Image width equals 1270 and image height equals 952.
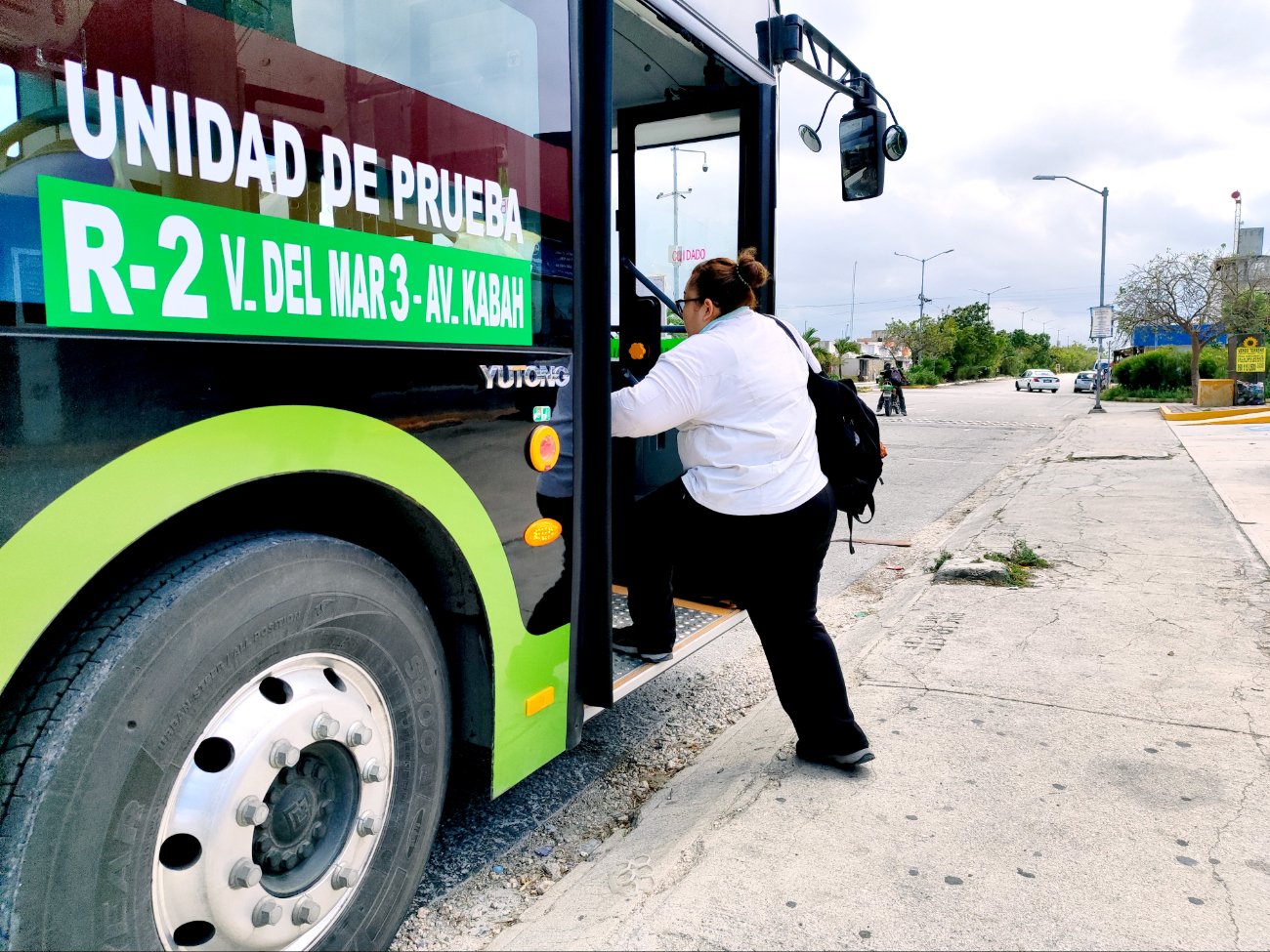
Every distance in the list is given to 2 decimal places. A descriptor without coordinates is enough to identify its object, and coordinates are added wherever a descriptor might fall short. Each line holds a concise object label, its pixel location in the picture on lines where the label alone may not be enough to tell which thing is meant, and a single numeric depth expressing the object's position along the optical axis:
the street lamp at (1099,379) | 29.43
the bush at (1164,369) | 33.88
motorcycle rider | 25.98
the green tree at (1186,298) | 31.31
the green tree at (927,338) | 71.75
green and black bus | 1.46
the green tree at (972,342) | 73.62
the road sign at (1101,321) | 29.52
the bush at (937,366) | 67.69
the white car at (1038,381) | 56.28
